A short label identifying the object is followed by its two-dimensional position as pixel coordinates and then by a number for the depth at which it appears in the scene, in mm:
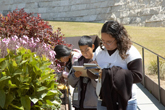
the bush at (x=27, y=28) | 6156
